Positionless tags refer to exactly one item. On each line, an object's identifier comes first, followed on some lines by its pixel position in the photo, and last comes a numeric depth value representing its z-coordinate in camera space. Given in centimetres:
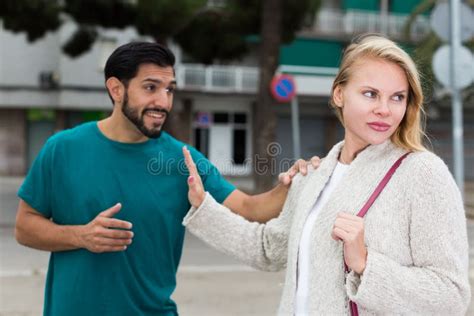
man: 210
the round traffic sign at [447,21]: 685
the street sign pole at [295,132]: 1070
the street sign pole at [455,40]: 674
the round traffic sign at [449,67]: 676
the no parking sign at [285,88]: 1163
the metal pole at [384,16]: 2559
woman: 148
